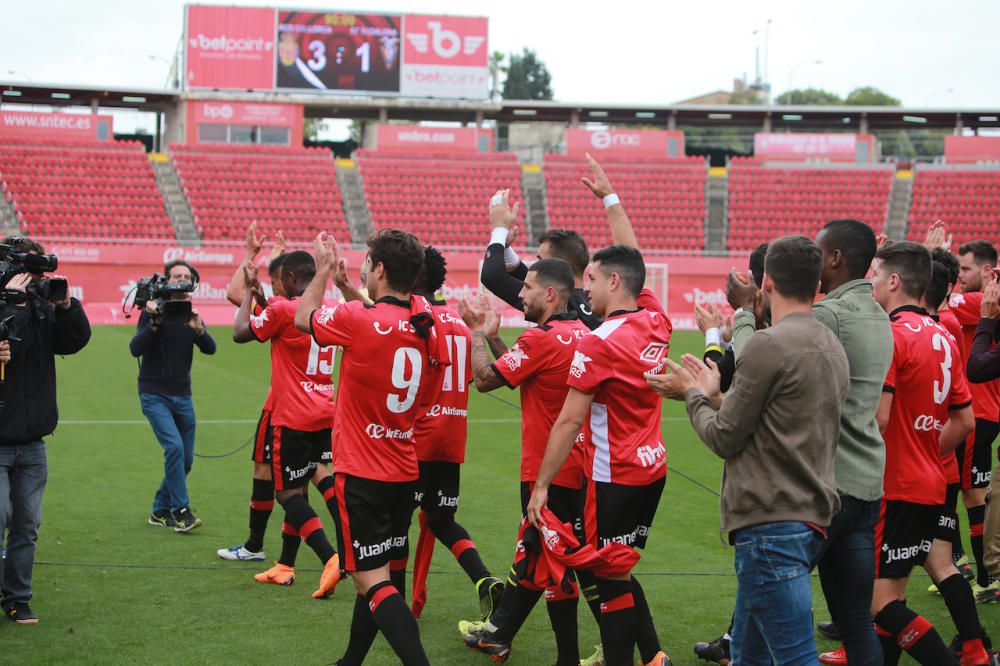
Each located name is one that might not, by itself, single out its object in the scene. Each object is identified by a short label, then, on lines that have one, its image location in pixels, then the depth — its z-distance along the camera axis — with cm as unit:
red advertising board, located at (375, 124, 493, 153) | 4122
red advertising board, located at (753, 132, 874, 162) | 4250
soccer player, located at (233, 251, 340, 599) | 700
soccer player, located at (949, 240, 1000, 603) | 693
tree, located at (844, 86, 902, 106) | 8925
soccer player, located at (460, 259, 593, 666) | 549
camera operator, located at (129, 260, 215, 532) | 833
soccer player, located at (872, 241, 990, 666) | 500
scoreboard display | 4125
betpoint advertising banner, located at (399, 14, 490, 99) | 4194
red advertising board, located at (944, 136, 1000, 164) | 4197
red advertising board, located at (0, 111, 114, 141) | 3812
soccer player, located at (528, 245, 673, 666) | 489
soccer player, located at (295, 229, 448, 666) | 502
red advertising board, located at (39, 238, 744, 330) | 2997
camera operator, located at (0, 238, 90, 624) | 601
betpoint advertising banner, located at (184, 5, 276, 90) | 4062
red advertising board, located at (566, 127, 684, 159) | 4256
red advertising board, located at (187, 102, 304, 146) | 4006
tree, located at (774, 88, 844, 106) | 9669
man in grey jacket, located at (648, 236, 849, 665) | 383
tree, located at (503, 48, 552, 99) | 9344
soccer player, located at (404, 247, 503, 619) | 608
